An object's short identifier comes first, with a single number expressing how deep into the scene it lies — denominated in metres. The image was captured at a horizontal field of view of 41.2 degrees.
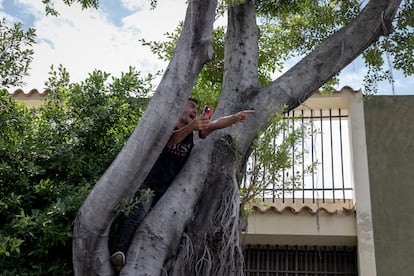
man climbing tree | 3.35
